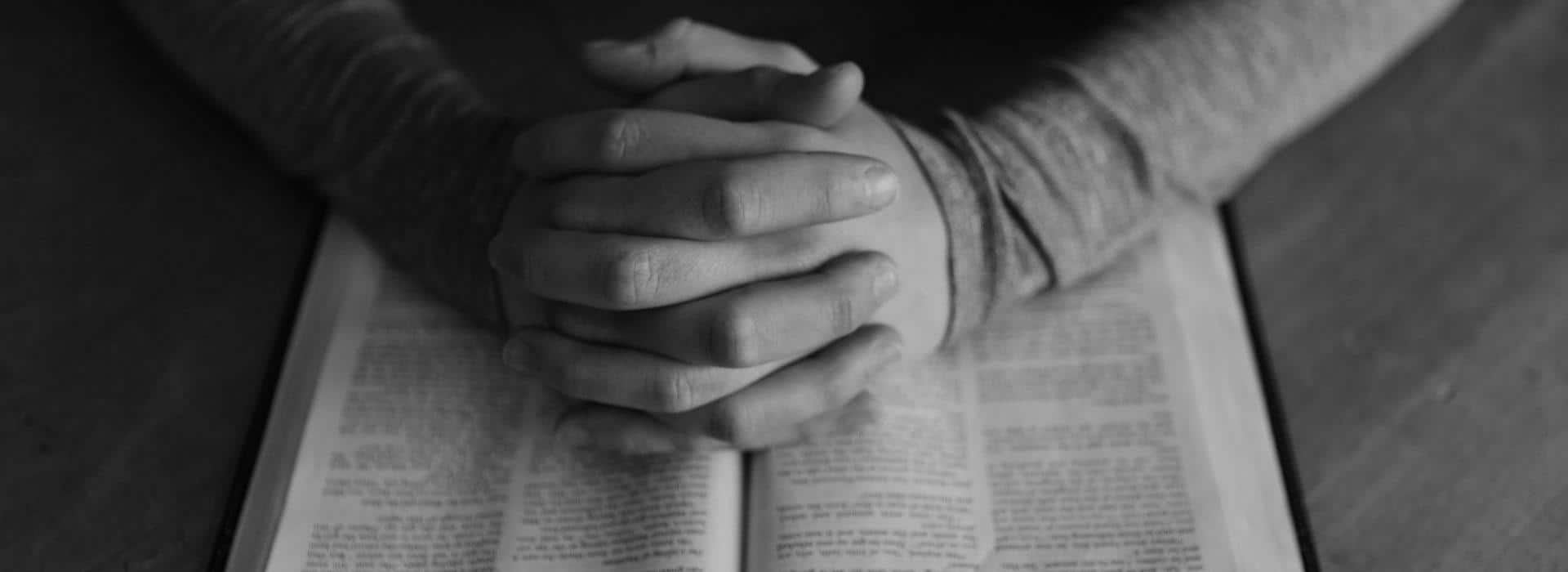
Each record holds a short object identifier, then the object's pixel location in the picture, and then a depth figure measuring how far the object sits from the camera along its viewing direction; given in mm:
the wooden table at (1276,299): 657
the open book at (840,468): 633
